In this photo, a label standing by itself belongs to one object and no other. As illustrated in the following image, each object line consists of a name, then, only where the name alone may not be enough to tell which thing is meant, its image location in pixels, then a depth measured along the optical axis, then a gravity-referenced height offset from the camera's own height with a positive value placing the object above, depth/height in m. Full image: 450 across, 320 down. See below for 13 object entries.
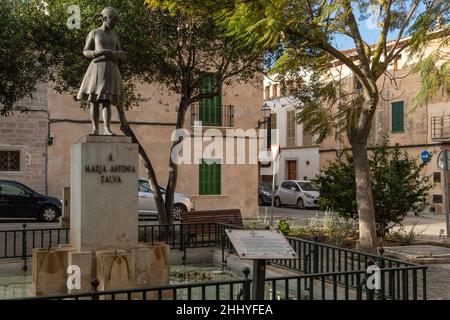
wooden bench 11.72 -1.04
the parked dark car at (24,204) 18.36 -0.96
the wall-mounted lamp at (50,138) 20.97 +1.30
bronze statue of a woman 8.14 +1.44
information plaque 4.86 -0.62
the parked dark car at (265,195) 31.52 -1.18
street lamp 22.91 +2.44
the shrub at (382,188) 13.57 -0.35
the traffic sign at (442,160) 15.16 +0.36
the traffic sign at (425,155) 24.46 +0.81
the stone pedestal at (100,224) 7.53 -0.68
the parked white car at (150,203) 19.53 -1.01
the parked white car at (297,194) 28.77 -1.06
